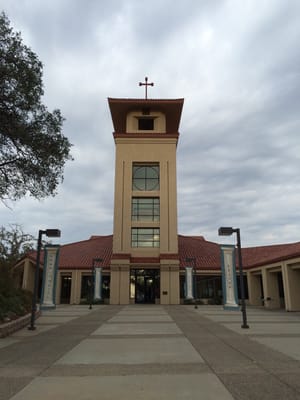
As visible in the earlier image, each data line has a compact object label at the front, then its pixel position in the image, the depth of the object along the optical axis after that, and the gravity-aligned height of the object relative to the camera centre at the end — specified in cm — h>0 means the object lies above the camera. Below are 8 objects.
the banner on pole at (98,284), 2786 +69
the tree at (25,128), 1323 +688
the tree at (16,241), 3706 +568
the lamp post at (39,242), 1280 +196
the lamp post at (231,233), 1316 +233
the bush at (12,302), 1299 -45
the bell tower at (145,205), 3256 +903
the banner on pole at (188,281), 2761 +98
